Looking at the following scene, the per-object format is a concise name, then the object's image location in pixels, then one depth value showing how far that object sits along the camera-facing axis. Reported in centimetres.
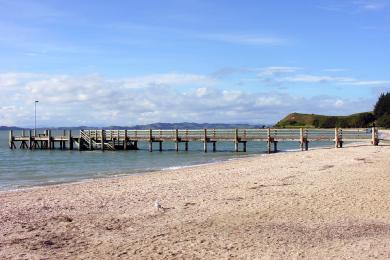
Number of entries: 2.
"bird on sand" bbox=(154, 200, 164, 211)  1251
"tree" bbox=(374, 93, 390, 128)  8775
